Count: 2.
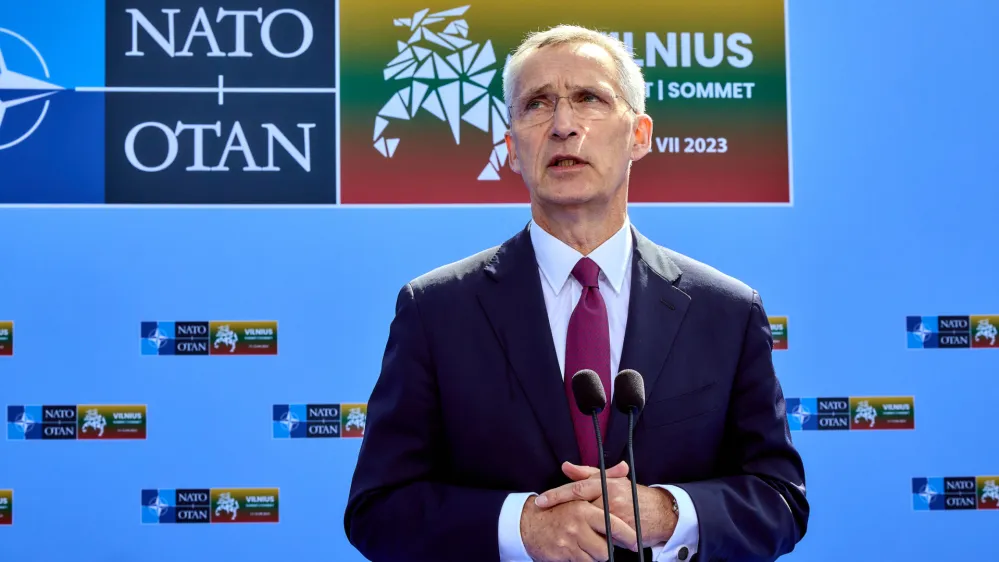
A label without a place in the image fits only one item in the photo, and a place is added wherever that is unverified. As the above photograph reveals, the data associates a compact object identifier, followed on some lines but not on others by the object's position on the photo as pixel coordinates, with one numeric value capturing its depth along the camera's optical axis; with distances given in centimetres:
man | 422
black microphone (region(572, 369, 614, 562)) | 409
